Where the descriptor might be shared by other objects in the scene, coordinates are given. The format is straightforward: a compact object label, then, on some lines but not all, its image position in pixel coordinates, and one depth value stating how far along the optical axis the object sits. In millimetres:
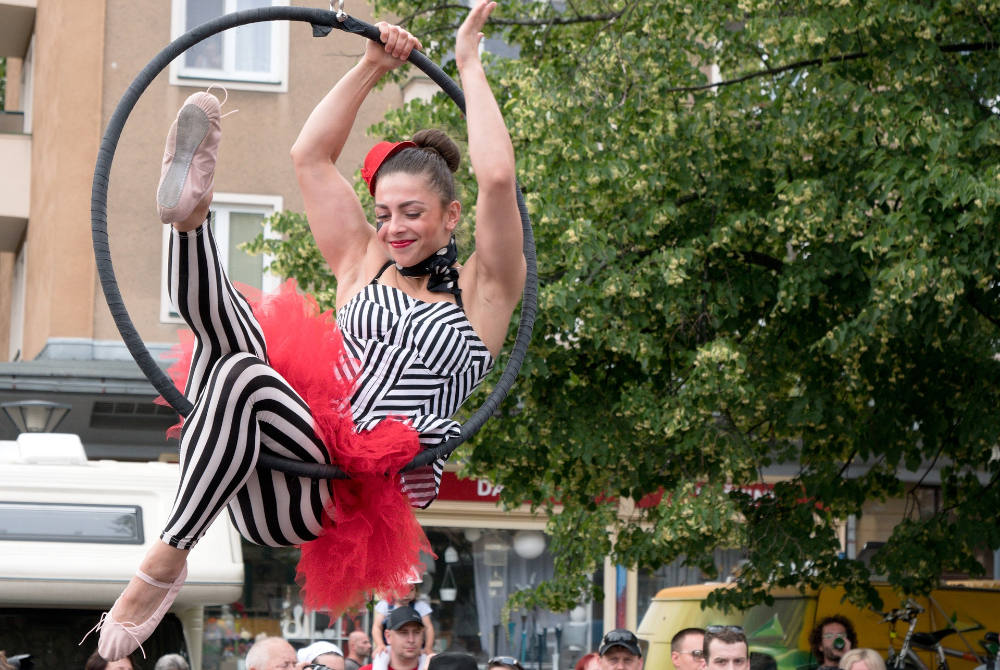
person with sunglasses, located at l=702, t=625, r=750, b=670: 14934
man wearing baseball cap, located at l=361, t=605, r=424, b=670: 17748
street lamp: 22463
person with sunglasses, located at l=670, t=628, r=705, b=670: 16032
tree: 19587
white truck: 16140
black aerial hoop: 8789
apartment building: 32156
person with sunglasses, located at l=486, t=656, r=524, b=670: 16789
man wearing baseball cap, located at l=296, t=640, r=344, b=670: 16557
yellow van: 21798
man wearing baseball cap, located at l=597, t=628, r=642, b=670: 16372
